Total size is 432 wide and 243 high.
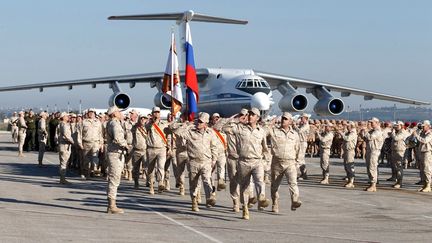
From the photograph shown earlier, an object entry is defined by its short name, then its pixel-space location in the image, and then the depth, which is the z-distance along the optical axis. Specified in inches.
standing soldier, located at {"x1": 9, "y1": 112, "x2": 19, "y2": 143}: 1557.8
